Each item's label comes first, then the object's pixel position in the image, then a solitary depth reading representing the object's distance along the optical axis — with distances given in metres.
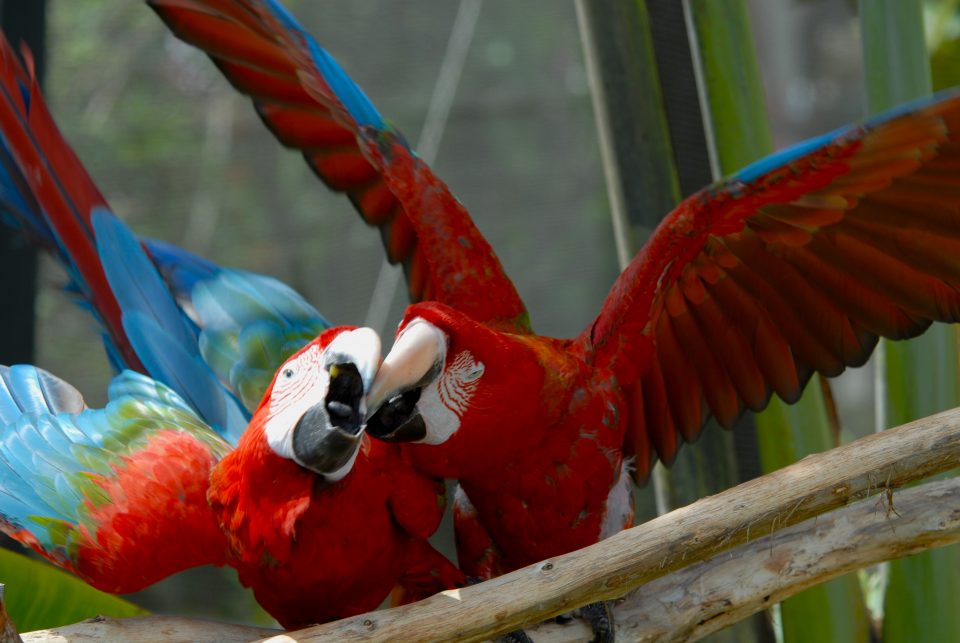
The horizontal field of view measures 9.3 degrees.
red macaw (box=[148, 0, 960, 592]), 3.91
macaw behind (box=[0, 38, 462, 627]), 3.88
